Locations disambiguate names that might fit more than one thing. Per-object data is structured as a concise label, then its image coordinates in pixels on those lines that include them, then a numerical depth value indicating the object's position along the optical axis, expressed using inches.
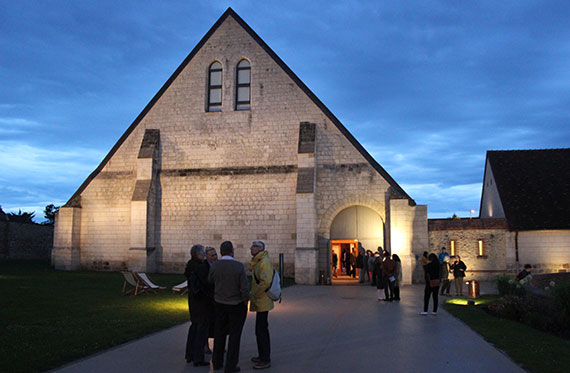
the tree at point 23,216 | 1714.8
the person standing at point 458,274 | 669.9
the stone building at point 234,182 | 861.2
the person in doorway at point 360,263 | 840.3
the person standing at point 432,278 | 459.8
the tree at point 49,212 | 2765.7
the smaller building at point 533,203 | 876.6
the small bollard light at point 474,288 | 620.1
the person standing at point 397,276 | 580.5
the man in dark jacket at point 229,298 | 247.0
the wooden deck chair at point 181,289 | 596.3
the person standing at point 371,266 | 821.0
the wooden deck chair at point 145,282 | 605.6
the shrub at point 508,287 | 522.9
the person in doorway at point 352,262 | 960.6
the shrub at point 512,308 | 465.1
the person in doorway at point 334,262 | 1027.0
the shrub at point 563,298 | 414.9
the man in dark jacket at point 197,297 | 268.2
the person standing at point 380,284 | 573.3
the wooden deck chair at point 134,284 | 595.8
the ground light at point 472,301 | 563.2
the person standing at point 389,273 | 559.5
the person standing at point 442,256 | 710.6
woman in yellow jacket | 260.4
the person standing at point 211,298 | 271.3
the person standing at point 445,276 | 682.8
